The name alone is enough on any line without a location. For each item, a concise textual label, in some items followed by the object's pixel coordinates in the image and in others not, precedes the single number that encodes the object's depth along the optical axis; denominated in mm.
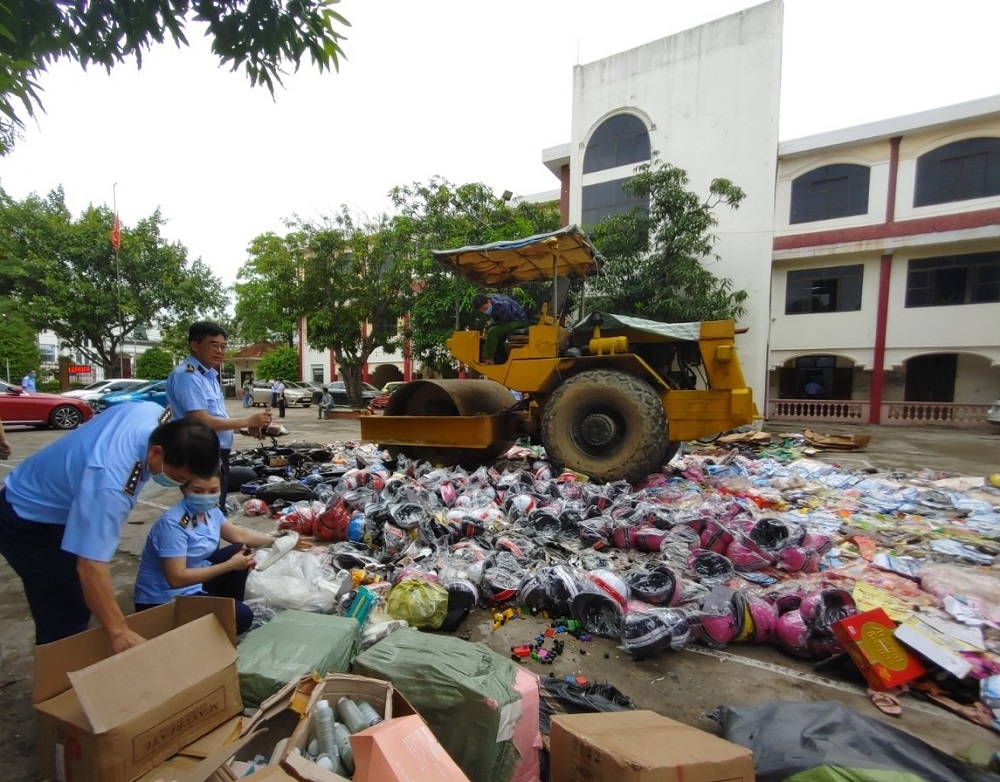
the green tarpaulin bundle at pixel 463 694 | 1433
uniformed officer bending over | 1485
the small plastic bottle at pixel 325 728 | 1363
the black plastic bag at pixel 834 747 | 1376
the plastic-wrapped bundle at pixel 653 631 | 2227
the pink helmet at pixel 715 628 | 2361
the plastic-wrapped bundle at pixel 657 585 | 2609
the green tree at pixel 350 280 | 15188
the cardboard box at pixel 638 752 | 1232
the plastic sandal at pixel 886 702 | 1891
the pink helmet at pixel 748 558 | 3072
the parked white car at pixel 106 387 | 14305
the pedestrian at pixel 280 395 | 15156
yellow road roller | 4676
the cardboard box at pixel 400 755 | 1140
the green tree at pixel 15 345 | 17781
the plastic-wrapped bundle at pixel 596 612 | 2467
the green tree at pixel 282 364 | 27500
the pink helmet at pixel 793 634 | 2287
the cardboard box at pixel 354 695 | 1365
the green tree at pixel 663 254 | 12000
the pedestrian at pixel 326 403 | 15922
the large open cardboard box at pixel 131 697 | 1214
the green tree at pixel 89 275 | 17484
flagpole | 17891
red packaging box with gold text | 2008
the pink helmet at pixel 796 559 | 3031
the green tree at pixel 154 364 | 25094
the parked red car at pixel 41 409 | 10164
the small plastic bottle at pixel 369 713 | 1439
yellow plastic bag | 2432
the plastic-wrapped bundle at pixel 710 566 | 2955
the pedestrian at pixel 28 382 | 15456
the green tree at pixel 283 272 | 15211
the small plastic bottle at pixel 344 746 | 1342
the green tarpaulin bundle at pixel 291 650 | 1605
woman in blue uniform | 1831
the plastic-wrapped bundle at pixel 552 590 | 2607
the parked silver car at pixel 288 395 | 22406
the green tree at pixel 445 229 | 12648
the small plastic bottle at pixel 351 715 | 1423
